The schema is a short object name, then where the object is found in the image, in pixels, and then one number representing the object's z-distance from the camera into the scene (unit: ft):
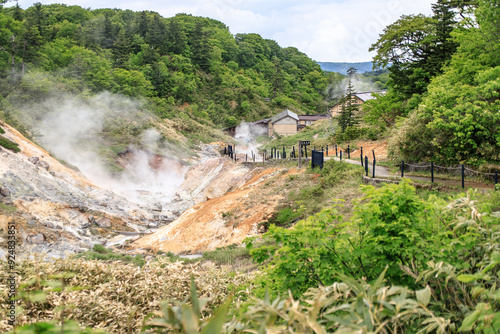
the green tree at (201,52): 314.14
